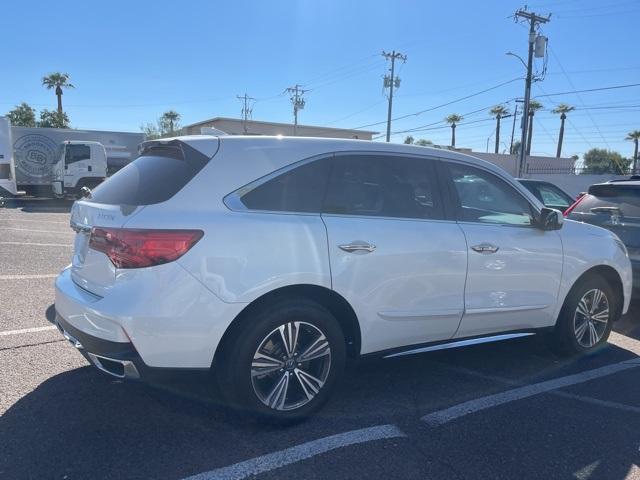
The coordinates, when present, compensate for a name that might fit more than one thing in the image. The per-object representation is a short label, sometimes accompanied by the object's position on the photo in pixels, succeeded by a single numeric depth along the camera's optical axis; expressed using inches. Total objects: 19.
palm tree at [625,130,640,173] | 2773.1
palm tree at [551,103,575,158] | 2554.1
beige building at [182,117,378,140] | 2166.6
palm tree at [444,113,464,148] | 3107.0
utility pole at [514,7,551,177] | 1167.6
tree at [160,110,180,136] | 2851.9
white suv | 112.0
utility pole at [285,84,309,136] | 2280.6
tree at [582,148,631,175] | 2736.2
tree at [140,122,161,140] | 2754.9
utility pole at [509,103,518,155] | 2266.7
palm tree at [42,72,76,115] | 1897.1
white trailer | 744.3
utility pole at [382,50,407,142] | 1753.4
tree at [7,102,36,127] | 1929.8
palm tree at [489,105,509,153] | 2731.3
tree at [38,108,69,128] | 1909.1
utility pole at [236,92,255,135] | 2137.4
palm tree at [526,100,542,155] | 2493.6
